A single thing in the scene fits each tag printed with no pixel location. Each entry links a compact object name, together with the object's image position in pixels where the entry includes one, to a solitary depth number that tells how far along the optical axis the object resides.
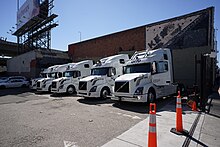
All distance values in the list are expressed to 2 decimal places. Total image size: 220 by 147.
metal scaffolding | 32.16
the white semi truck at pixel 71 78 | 13.33
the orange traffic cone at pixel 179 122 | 4.12
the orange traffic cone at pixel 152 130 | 2.59
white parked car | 20.58
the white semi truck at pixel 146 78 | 7.77
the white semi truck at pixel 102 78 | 10.22
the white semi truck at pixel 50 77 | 15.12
